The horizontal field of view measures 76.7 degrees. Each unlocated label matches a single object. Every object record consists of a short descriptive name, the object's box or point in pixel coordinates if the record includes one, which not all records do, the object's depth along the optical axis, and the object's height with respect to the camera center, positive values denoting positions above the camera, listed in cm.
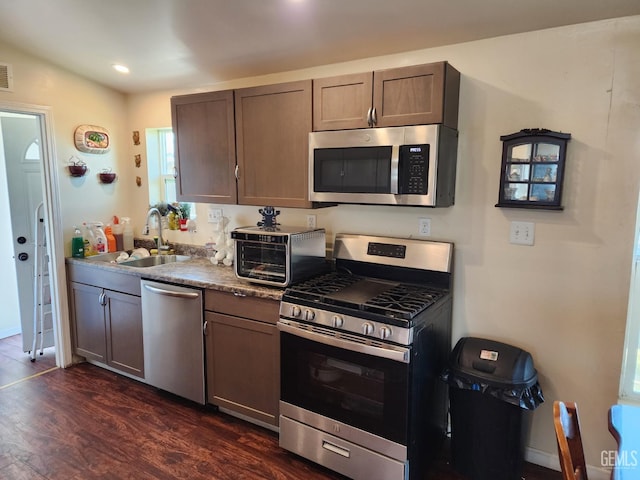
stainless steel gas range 184 -85
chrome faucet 329 -30
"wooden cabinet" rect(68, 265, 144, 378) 291 -99
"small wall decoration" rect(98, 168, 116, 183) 345 +12
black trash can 188 -102
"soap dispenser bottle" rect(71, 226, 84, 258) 328 -45
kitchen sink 333 -58
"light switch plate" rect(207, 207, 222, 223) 325 -20
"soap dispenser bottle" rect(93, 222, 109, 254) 340 -42
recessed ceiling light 299 +91
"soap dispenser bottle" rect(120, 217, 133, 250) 361 -40
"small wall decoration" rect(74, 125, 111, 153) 325 +41
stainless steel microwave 197 +13
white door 342 -7
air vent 279 +77
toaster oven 231 -38
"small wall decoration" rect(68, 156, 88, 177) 321 +17
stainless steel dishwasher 257 -97
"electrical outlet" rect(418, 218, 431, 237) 236 -21
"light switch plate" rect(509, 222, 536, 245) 208 -21
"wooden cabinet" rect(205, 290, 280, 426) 232 -98
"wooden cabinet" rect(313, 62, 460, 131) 195 +48
